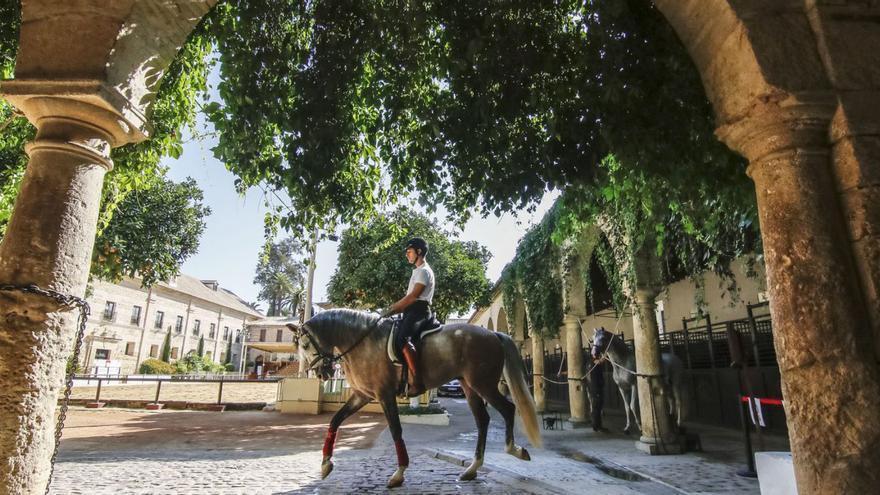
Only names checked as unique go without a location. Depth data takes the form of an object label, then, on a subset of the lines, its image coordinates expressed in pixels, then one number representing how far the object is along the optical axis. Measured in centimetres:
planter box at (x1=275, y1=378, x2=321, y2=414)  1359
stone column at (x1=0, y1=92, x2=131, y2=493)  210
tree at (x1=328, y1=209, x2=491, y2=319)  1488
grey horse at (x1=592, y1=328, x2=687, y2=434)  842
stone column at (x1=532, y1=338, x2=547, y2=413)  1355
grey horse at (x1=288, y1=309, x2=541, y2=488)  503
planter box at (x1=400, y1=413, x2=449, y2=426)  1150
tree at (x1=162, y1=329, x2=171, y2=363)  3797
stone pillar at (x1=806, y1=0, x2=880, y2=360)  224
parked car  2600
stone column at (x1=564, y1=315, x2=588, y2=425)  1097
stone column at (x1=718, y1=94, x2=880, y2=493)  207
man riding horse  504
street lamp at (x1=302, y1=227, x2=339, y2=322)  1358
